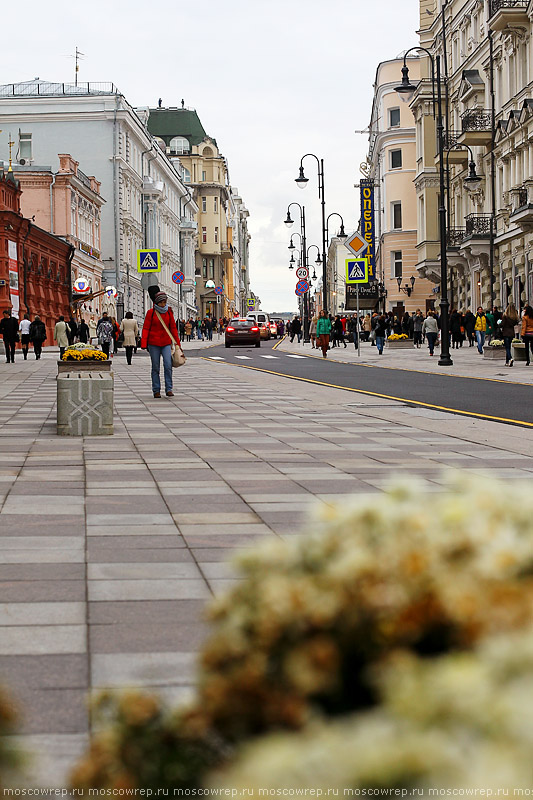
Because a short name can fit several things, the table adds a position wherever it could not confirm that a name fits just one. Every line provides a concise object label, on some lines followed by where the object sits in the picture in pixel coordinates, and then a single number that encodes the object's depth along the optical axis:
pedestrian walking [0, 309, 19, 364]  36.62
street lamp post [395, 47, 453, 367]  31.59
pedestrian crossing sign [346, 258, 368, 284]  37.09
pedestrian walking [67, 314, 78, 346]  38.75
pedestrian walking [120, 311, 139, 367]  34.12
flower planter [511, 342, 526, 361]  30.72
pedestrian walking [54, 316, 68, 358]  36.19
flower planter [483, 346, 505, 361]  33.62
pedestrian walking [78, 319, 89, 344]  42.41
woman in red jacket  18.75
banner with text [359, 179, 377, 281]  85.25
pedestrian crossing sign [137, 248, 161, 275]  46.12
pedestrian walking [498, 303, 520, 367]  31.23
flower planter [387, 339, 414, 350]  52.59
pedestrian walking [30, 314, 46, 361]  41.16
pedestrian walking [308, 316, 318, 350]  53.82
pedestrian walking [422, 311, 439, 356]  39.94
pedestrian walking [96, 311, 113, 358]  37.03
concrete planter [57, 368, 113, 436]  12.30
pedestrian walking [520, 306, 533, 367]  28.50
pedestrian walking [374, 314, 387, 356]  42.75
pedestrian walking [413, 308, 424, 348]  55.21
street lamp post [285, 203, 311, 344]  76.06
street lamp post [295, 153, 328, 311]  57.12
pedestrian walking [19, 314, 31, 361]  41.41
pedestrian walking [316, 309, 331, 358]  41.16
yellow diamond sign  34.56
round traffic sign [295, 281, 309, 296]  58.16
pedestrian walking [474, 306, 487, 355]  40.41
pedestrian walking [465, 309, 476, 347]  50.53
